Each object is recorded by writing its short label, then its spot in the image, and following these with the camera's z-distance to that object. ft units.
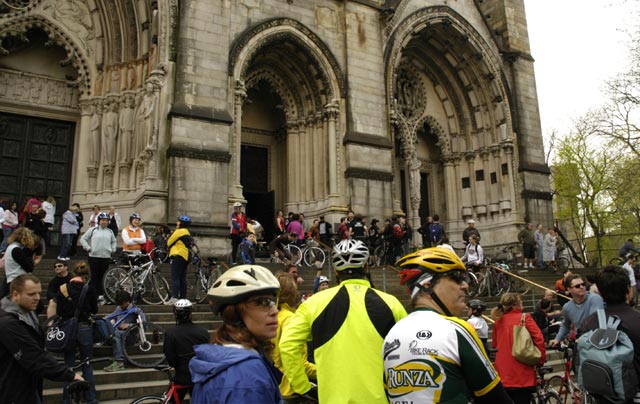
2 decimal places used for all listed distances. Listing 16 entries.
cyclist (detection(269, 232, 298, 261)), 43.11
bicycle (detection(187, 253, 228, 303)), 33.99
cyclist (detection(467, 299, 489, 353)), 20.07
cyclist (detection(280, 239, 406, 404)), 9.29
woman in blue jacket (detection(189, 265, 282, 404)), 5.87
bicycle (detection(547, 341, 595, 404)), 18.28
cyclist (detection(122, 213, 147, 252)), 33.60
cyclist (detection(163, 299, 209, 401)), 15.94
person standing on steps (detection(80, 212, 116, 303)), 29.68
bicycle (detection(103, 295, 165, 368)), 23.86
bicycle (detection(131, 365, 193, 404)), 16.01
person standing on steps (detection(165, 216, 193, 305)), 29.73
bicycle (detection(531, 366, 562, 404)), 18.24
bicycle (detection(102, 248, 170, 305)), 30.32
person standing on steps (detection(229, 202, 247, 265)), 42.50
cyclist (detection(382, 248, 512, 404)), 7.11
